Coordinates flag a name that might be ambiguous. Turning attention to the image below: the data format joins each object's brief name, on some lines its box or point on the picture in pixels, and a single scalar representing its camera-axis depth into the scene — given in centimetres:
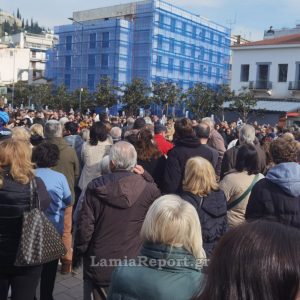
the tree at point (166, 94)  3656
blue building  4441
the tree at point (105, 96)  3766
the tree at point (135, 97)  3609
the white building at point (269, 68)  3862
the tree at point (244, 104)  3594
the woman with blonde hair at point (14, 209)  325
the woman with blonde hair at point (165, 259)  204
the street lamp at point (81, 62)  4900
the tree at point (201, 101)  3634
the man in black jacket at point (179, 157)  506
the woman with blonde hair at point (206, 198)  352
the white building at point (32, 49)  8094
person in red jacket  638
